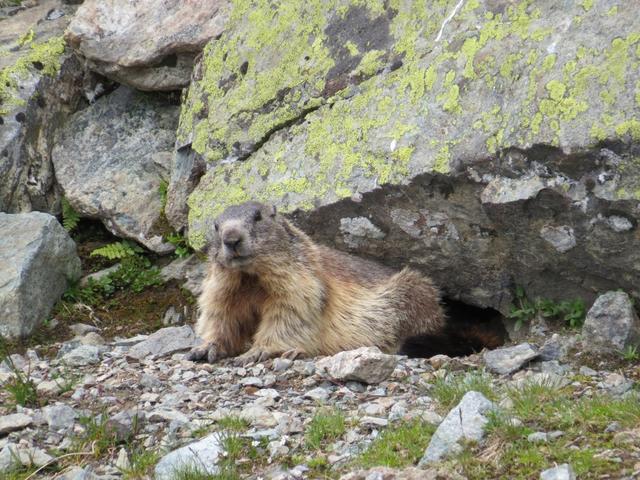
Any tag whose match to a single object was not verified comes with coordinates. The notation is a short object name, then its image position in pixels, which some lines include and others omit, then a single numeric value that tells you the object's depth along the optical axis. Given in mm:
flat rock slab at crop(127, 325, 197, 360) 16750
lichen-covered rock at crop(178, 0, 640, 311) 14547
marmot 16687
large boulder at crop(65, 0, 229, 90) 21328
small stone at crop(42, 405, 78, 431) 12703
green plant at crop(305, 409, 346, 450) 11414
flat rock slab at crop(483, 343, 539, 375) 14297
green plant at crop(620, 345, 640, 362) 14180
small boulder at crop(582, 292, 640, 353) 14367
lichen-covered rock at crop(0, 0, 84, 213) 21578
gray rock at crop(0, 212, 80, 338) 18469
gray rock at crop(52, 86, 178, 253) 21219
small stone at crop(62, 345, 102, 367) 15992
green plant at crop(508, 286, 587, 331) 16078
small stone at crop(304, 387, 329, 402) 13219
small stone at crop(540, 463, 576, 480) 9312
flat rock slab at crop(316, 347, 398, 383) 13633
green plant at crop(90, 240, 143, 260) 20906
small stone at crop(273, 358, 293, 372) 15102
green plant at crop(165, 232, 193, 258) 20687
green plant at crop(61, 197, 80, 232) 21641
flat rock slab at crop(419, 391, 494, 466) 10406
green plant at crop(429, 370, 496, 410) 12242
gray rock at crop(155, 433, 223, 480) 10844
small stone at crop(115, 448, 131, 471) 11445
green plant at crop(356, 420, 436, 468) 10516
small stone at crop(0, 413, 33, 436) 12656
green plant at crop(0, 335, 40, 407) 13562
